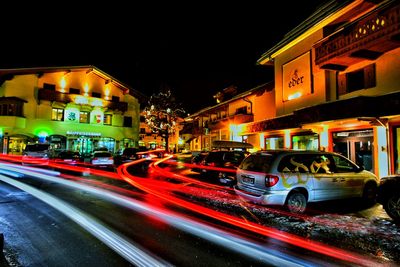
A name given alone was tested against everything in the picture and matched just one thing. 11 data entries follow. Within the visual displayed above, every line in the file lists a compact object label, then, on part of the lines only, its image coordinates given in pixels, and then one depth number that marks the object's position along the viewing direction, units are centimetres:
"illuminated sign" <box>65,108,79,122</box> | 3397
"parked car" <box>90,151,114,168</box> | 2123
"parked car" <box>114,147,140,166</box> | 2578
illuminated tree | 3909
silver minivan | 720
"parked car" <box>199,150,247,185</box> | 1256
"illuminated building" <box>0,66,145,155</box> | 2905
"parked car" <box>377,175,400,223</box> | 677
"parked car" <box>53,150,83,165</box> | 2319
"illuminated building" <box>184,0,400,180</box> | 1069
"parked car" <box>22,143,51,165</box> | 1953
